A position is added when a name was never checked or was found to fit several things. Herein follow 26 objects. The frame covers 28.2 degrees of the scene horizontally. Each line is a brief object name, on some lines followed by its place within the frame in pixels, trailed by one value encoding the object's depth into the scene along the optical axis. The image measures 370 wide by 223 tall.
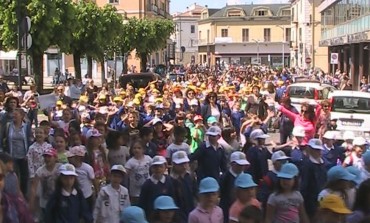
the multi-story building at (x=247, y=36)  114.88
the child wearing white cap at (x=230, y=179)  8.23
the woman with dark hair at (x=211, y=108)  15.99
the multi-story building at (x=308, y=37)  75.31
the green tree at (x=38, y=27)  31.55
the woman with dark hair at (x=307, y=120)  12.49
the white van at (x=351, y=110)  19.02
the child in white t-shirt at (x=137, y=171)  9.12
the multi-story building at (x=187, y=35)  139.00
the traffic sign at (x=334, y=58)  42.12
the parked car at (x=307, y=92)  24.62
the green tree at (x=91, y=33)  40.91
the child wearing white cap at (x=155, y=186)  7.91
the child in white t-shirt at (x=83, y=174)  8.70
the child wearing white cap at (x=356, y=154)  9.52
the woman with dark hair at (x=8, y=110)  12.00
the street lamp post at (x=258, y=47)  114.12
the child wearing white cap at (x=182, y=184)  8.09
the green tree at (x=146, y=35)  58.84
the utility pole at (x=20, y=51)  18.47
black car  34.69
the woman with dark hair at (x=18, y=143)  11.41
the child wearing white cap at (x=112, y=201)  7.76
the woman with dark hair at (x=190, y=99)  17.14
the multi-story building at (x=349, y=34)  41.34
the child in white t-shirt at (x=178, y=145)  9.96
